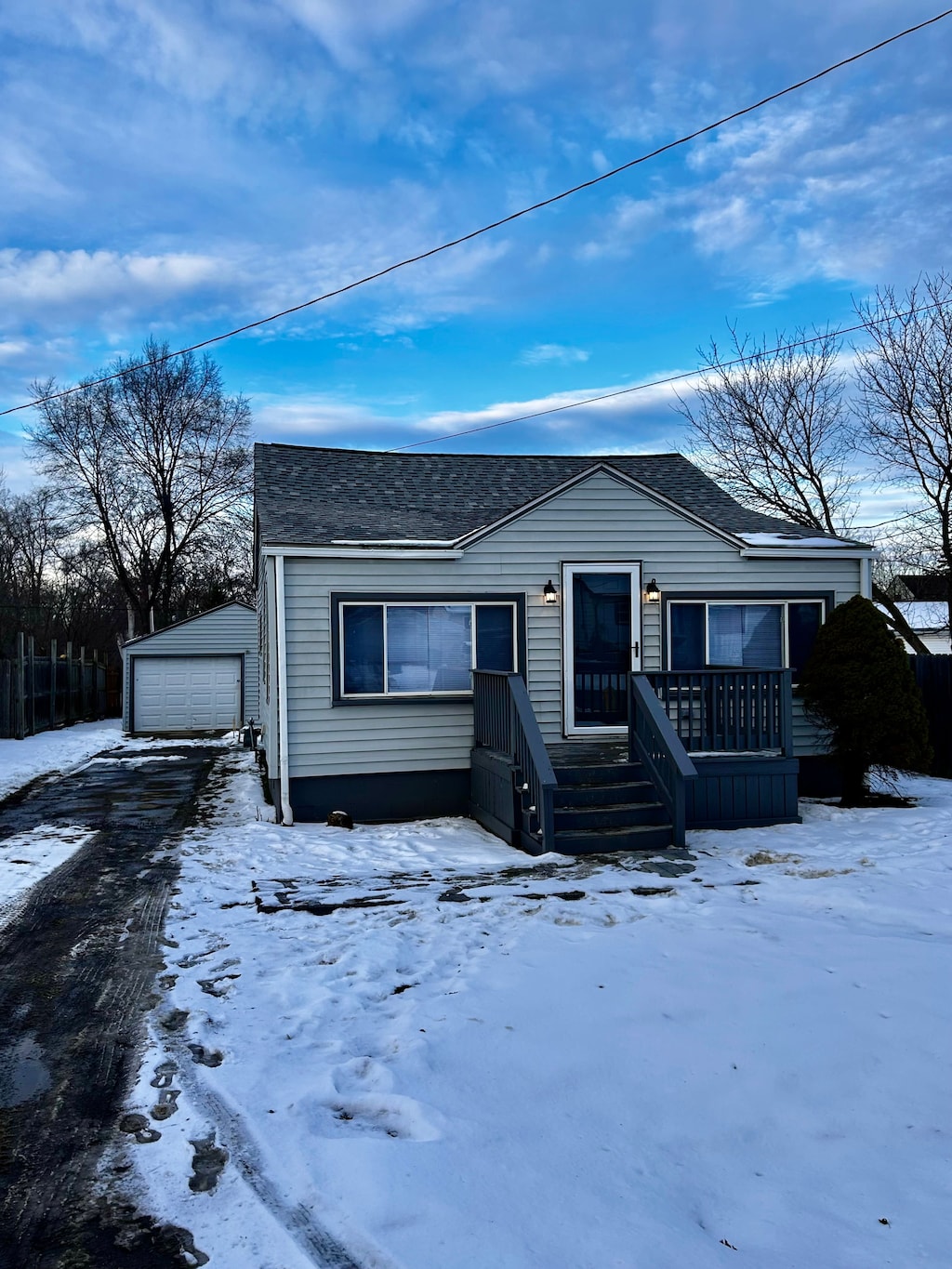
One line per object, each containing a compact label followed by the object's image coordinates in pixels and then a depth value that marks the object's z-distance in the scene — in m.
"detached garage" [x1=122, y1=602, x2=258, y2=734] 21.61
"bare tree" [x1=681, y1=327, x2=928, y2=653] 18.34
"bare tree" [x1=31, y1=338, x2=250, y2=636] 30.45
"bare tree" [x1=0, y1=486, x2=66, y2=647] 31.14
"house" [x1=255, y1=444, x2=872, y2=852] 8.68
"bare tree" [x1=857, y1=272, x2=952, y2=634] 15.52
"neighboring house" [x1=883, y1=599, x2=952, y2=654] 28.84
